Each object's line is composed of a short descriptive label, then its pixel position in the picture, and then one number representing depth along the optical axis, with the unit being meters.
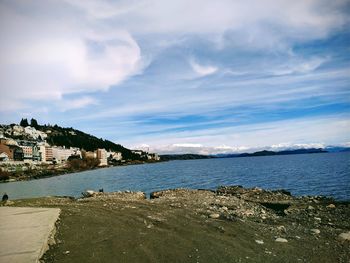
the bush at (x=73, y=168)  191.48
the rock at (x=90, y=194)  43.47
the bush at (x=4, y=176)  120.20
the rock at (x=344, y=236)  15.23
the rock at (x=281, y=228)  16.93
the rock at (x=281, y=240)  14.48
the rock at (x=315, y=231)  16.78
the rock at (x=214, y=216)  19.75
